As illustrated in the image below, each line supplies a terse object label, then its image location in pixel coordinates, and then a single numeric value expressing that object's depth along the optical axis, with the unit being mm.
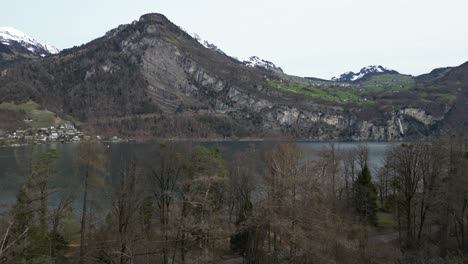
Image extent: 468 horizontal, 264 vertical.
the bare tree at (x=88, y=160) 30406
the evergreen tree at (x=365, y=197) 44281
